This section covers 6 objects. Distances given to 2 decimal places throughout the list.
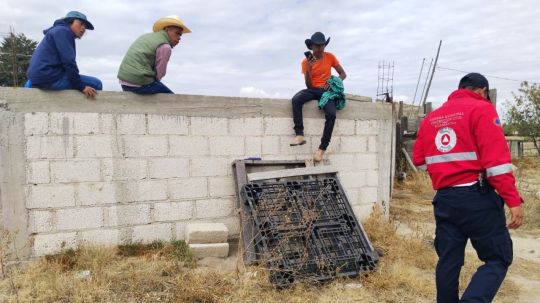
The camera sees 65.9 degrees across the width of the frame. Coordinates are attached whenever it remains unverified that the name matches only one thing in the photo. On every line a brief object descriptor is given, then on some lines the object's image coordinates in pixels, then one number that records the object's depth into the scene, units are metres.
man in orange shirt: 5.25
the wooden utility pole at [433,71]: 17.77
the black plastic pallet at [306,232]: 3.96
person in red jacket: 2.78
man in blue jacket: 4.11
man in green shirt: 4.45
